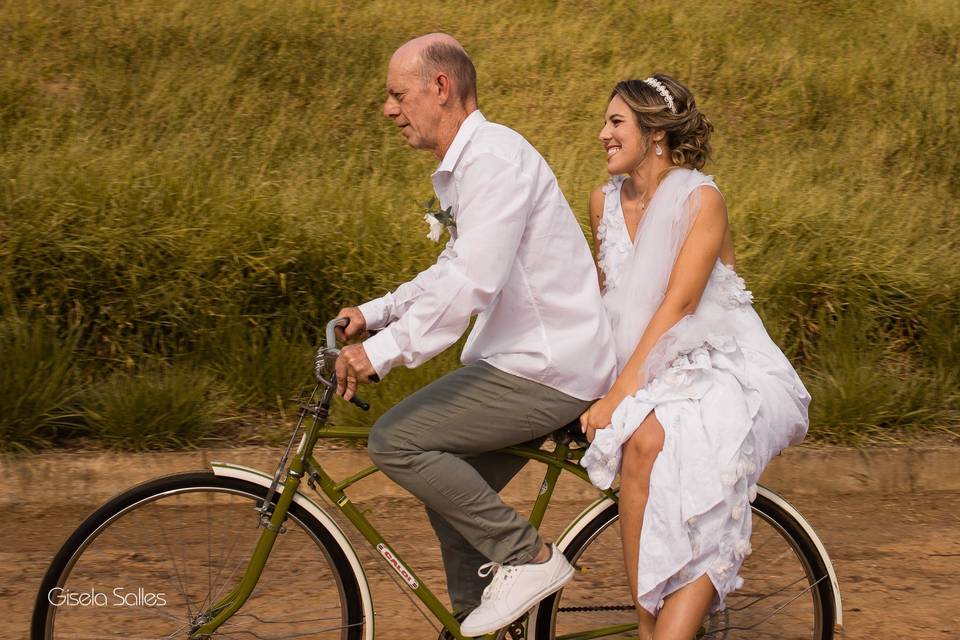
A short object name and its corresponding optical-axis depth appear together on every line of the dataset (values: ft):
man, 20.18
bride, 20.53
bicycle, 20.99
